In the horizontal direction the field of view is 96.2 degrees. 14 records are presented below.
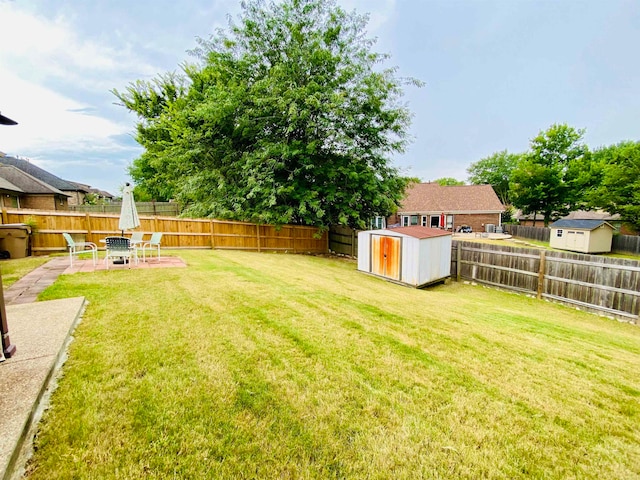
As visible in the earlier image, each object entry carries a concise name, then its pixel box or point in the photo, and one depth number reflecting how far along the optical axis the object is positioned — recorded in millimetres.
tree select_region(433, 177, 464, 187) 69669
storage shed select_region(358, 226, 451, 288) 10195
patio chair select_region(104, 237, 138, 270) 7098
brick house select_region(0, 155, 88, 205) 26953
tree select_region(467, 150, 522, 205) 52094
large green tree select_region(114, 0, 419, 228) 13320
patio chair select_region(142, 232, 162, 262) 8516
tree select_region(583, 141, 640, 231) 22344
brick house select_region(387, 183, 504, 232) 33812
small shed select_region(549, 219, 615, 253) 21625
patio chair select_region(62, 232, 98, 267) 7125
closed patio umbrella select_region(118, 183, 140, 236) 8305
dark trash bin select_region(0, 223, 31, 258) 8406
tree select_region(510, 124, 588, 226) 29156
